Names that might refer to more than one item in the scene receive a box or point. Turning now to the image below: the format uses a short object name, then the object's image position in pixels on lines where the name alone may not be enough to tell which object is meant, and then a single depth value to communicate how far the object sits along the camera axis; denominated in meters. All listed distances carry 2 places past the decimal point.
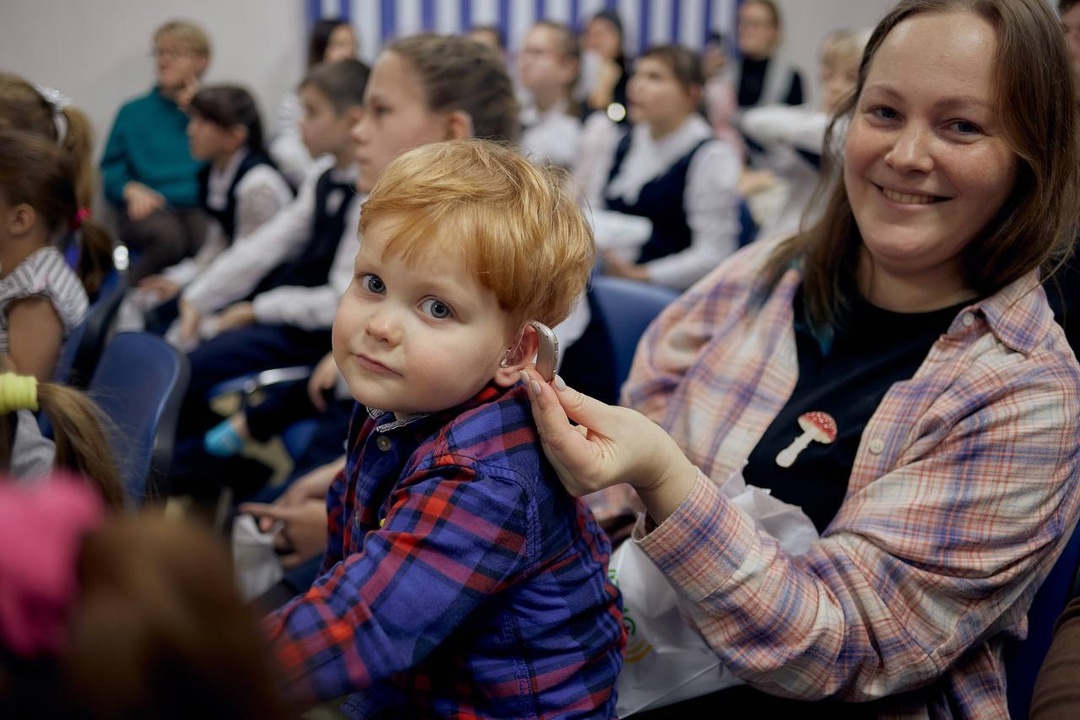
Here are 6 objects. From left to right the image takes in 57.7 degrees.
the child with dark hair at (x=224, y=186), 3.32
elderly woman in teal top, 2.79
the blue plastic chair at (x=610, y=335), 1.82
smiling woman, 1.07
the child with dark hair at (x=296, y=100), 4.27
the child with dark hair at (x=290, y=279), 2.64
